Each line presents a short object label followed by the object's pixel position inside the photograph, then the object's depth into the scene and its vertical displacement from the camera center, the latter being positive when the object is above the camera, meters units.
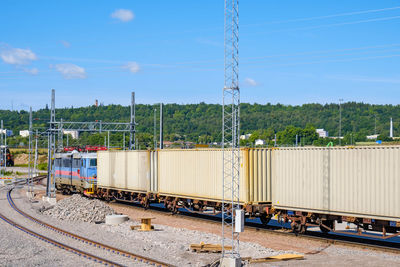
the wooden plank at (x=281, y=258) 16.11 -4.15
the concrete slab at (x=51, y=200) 37.50 -5.08
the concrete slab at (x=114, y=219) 26.28 -4.58
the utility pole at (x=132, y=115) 53.72 +2.37
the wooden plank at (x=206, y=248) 18.00 -4.20
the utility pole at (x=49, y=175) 37.31 -3.12
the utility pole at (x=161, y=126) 45.00 +0.98
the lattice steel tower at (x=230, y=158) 15.48 -1.06
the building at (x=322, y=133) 158.12 +1.44
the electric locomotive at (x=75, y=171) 39.00 -3.02
